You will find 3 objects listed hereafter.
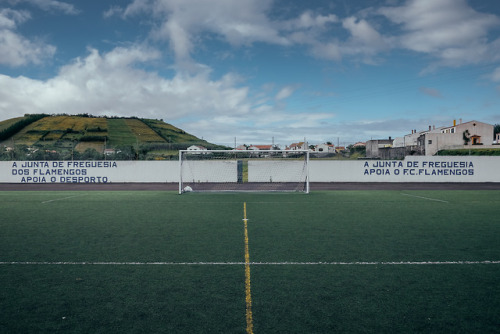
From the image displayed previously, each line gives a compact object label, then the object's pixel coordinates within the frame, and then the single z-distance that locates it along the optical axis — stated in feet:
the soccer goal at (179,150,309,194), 82.12
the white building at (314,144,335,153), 241.47
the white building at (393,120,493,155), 176.55
